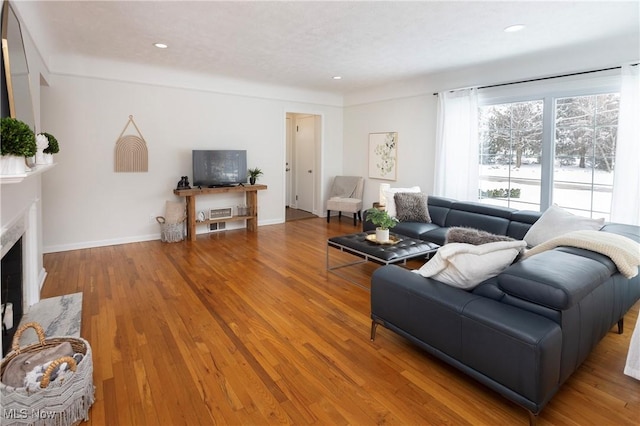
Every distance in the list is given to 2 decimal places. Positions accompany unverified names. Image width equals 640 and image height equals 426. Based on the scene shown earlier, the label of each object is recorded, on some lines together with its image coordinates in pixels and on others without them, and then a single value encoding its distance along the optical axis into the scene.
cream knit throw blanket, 2.11
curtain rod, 3.92
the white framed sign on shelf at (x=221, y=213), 5.92
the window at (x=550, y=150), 4.10
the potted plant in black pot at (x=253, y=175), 6.21
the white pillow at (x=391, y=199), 5.03
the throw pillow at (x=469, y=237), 2.65
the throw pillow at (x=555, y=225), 3.37
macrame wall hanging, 5.16
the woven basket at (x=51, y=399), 1.60
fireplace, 2.07
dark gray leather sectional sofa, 1.66
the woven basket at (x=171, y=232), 5.34
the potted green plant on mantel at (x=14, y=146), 1.53
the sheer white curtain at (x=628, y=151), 3.70
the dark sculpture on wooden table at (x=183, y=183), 5.51
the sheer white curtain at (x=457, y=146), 5.18
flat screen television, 5.64
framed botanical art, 6.53
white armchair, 6.90
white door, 7.80
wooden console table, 5.42
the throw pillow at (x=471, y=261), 2.02
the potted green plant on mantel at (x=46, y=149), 2.42
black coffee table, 3.38
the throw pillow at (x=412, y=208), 4.86
